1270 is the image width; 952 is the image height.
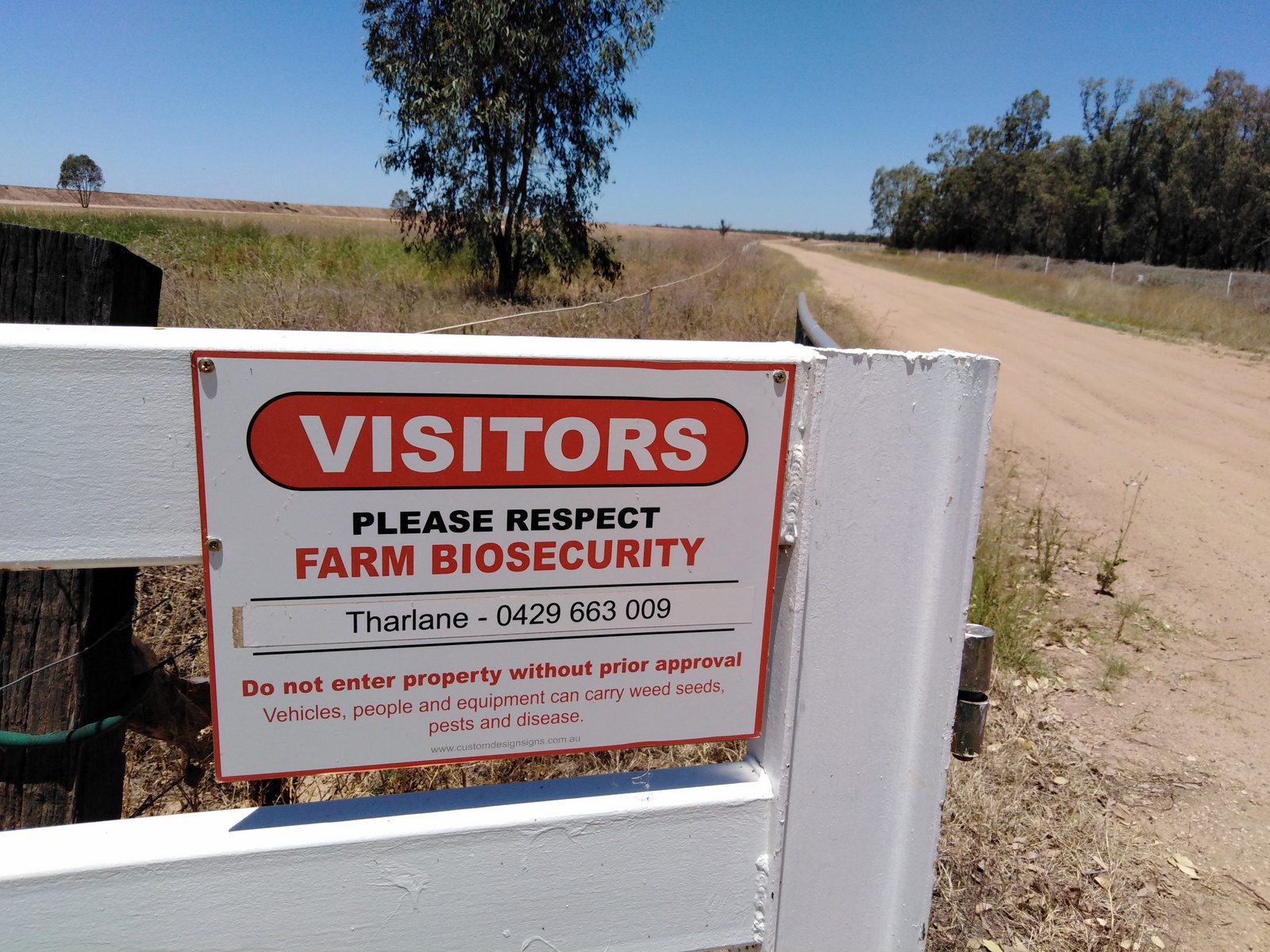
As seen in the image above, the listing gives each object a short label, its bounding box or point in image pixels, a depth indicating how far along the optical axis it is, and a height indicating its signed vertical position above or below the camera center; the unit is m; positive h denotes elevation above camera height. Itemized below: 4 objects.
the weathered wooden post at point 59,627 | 1.28 -0.57
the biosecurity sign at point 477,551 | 1.09 -0.37
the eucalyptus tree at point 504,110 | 14.23 +3.23
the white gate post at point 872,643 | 1.25 -0.52
